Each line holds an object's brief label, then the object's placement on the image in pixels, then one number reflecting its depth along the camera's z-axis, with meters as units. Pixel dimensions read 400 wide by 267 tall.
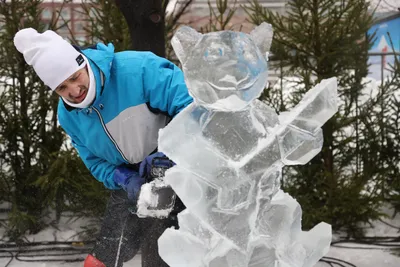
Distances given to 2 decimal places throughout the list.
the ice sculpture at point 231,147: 1.90
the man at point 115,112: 2.69
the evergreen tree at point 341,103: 5.09
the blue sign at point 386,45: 6.12
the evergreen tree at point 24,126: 5.48
